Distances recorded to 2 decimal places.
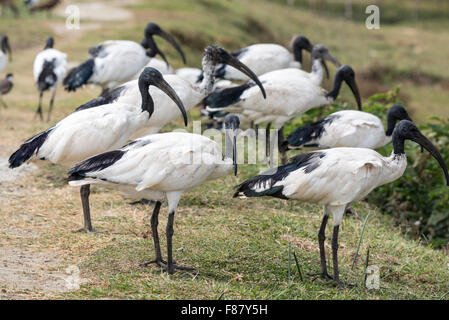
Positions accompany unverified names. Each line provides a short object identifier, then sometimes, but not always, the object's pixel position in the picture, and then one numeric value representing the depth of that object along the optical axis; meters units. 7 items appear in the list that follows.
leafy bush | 18.41
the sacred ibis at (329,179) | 11.15
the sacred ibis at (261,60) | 20.95
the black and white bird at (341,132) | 15.48
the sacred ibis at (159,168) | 10.83
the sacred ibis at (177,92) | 15.71
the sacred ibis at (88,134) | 13.12
